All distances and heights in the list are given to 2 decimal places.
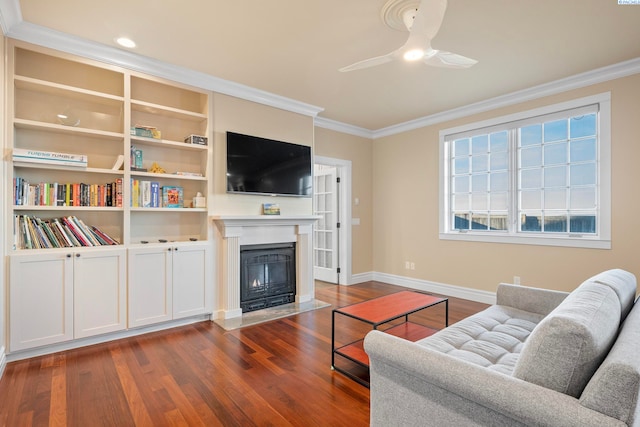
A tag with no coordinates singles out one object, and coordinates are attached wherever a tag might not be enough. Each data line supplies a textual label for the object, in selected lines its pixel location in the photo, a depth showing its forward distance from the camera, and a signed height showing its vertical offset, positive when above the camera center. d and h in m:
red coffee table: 2.35 -0.76
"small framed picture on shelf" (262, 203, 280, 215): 4.03 +0.08
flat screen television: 3.72 +0.61
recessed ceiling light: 2.77 +1.53
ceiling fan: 1.85 +1.18
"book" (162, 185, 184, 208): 3.43 +0.20
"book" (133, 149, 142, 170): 3.21 +0.57
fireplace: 3.62 -0.33
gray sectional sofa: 0.93 -0.57
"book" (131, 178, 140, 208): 3.16 +0.22
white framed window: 3.51 +0.47
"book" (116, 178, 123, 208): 3.06 +0.22
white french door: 5.52 -0.16
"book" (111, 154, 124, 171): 3.07 +0.50
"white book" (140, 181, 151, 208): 3.23 +0.22
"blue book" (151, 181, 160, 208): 3.31 +0.22
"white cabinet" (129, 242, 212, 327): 3.08 -0.69
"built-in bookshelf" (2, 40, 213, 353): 2.63 +0.14
